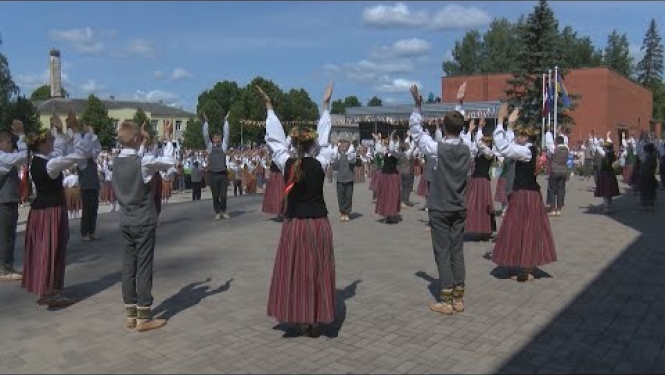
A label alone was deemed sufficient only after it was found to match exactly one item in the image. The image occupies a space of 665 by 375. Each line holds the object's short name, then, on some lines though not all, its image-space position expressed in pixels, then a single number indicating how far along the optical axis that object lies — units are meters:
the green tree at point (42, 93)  92.19
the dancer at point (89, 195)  10.66
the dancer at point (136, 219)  5.70
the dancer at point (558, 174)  14.20
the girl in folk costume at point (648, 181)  15.21
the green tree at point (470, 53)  88.25
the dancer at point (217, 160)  13.13
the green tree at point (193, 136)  68.82
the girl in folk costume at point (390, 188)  12.97
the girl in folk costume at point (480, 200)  10.42
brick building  49.66
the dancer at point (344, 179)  13.68
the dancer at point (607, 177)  14.59
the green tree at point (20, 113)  39.82
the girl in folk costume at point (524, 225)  7.57
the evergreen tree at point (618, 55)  90.12
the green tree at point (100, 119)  68.62
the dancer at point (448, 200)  6.26
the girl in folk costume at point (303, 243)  5.43
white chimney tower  82.56
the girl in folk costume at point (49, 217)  6.65
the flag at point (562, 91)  30.16
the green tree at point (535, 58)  40.78
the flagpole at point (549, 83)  29.73
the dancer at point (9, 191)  7.55
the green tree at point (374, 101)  135.26
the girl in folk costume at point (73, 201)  15.74
